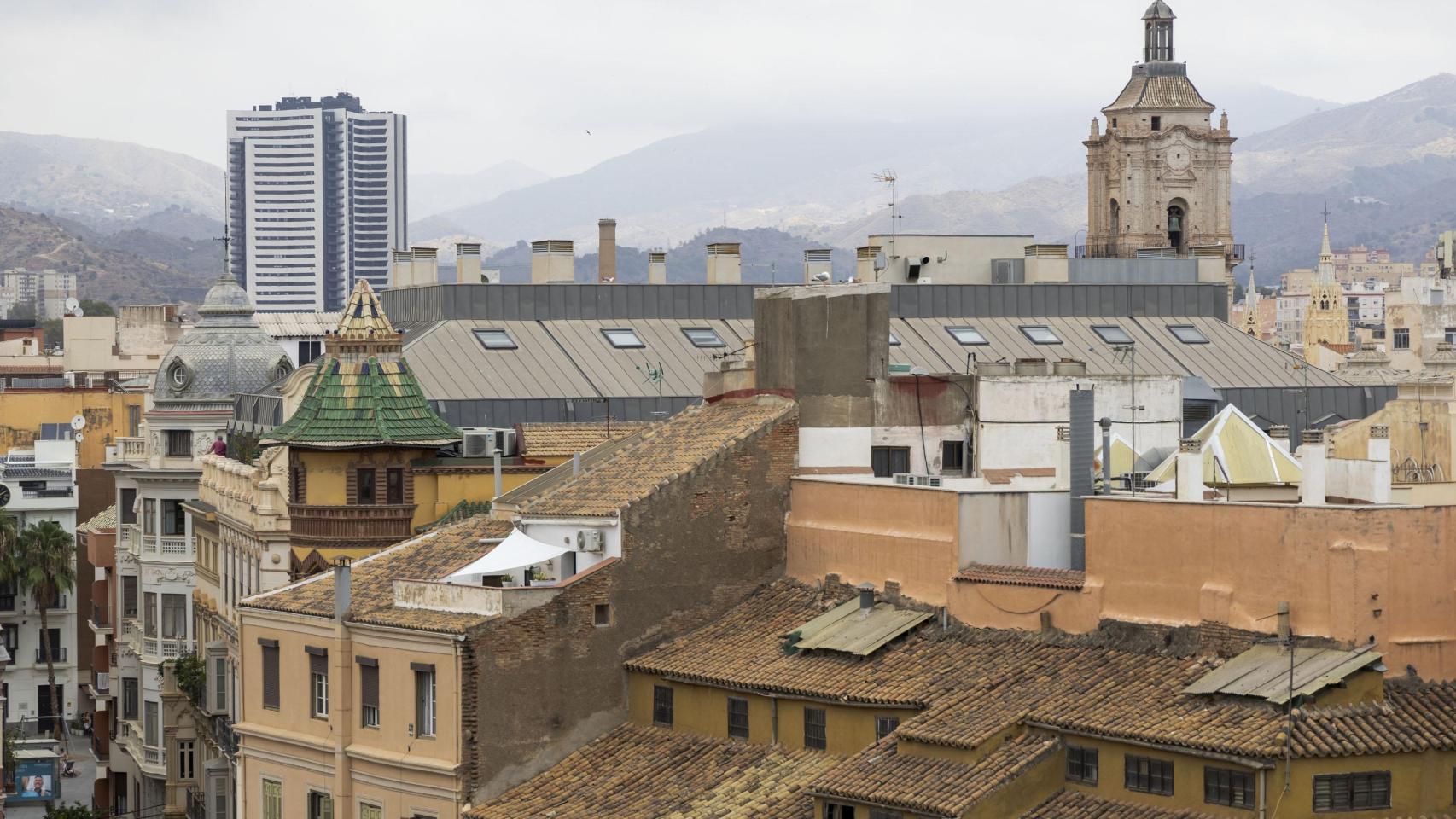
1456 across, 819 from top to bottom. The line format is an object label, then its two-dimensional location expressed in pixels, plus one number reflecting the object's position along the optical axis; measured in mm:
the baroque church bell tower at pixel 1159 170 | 181625
